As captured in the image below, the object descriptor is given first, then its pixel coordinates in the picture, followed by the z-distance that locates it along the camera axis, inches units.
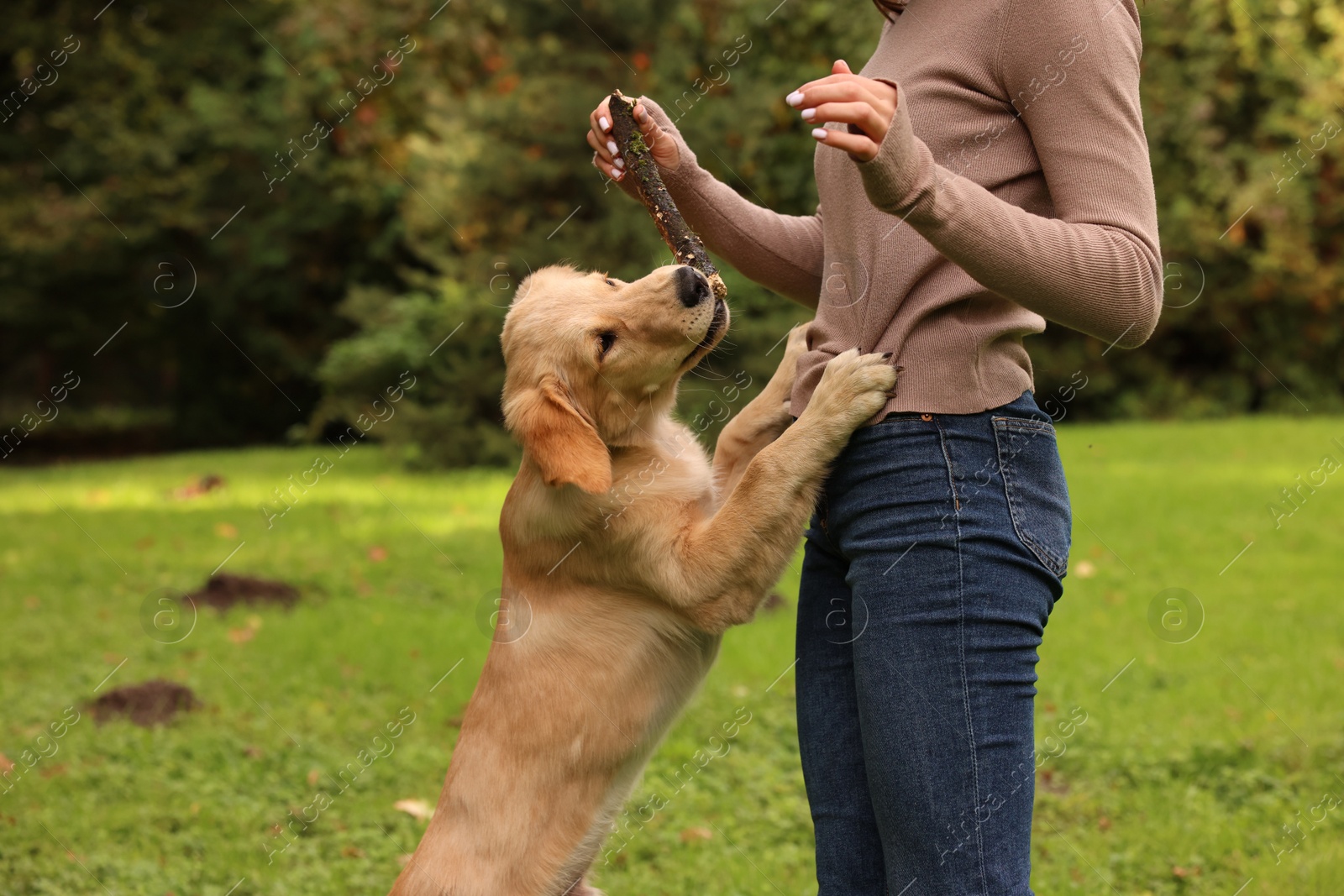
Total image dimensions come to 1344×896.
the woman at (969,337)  66.3
